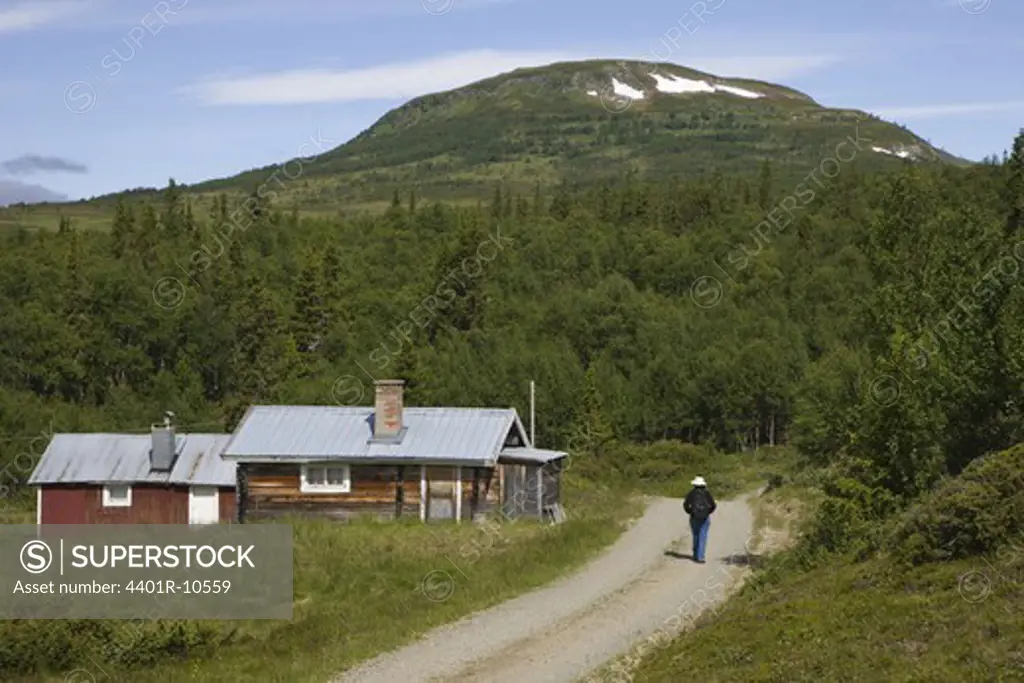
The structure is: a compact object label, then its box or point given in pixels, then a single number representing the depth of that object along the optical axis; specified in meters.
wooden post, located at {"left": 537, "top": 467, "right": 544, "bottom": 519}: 36.34
